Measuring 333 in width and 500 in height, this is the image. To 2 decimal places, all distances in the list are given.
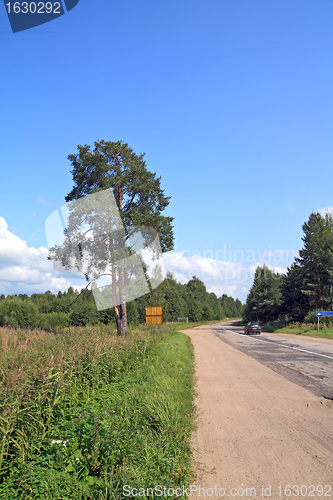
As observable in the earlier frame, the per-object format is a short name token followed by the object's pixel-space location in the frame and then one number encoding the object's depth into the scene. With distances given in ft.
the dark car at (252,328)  137.18
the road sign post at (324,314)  108.58
